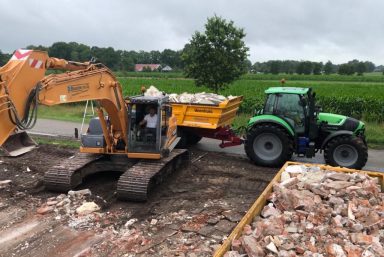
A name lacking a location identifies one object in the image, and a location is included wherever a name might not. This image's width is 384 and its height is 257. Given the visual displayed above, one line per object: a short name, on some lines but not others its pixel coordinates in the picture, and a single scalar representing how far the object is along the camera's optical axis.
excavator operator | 9.99
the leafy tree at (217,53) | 18.80
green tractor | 11.22
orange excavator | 6.72
